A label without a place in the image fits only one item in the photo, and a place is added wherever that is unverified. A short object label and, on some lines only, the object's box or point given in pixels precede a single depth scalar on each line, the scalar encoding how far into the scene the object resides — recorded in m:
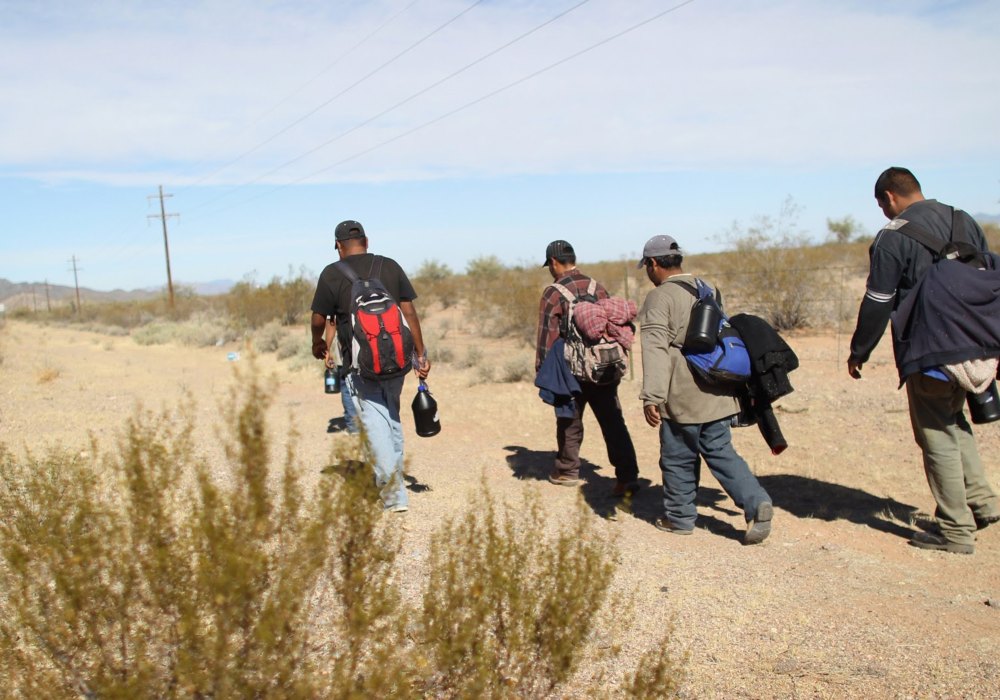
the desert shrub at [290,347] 17.59
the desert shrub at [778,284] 16.50
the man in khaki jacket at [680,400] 5.06
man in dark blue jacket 4.91
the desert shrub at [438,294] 30.14
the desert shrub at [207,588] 2.33
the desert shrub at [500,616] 2.56
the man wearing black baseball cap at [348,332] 5.38
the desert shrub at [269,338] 19.72
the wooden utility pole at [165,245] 40.28
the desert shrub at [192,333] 23.92
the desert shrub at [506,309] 17.97
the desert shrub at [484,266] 45.69
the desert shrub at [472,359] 14.61
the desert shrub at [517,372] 12.38
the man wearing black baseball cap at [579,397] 6.13
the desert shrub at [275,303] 25.89
